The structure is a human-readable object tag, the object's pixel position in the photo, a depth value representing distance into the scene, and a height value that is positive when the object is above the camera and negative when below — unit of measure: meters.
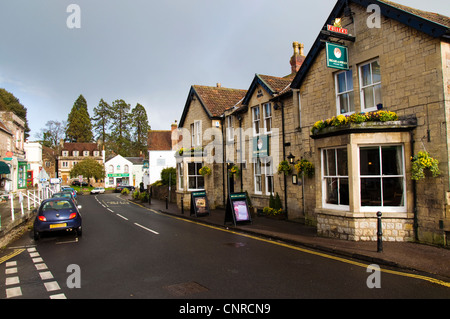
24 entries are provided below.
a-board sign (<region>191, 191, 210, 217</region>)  17.56 -1.71
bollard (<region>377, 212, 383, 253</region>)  8.09 -1.80
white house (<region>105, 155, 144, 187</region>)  70.69 +1.02
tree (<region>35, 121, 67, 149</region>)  80.79 +10.95
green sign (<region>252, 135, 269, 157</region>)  16.44 +1.39
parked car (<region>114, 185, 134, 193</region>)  57.13 -2.14
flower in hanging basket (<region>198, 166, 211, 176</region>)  21.23 +0.18
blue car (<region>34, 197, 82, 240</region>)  11.66 -1.51
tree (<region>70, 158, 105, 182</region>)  62.56 +1.52
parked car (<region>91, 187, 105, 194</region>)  54.03 -2.39
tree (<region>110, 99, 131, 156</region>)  78.12 +12.17
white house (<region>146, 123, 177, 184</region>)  46.84 +2.80
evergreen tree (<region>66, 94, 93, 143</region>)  79.31 +13.78
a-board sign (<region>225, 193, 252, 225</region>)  13.85 -1.64
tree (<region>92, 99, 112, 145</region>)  79.56 +15.02
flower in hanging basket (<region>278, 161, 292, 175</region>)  14.68 +0.18
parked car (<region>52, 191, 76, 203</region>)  21.50 -1.13
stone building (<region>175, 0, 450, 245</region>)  8.75 +1.38
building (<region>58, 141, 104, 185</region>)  74.56 +5.26
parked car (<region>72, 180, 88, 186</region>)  68.10 -1.23
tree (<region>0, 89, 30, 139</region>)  57.64 +14.36
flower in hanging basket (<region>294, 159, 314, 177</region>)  12.80 +0.13
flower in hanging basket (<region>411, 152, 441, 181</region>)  8.62 +0.04
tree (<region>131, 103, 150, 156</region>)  77.95 +12.29
